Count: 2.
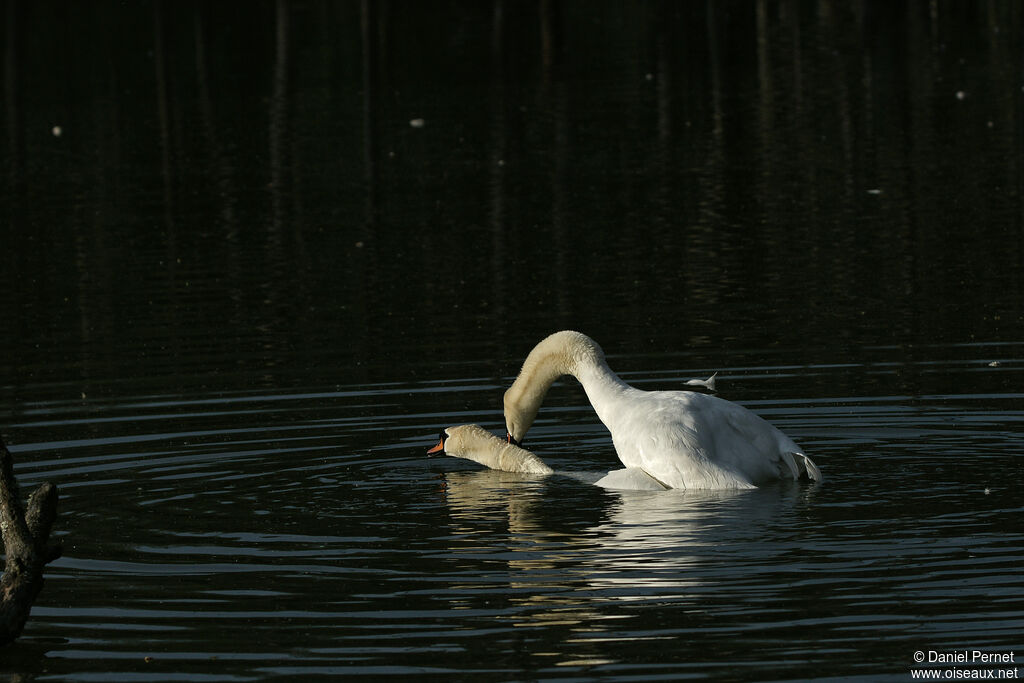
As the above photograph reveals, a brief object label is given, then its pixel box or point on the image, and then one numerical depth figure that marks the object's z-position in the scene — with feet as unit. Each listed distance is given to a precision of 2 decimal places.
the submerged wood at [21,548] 57.88
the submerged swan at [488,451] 83.87
